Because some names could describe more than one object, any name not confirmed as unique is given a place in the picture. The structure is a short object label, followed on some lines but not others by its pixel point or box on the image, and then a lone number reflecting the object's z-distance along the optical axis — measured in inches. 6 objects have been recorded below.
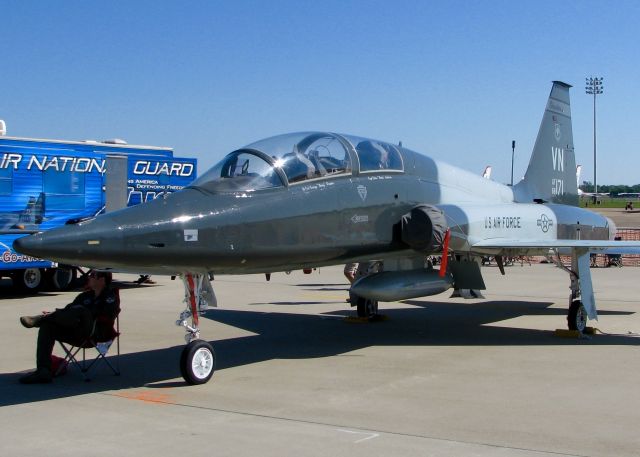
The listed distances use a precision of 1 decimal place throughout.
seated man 329.1
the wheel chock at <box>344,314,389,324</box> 541.0
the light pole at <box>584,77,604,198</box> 3531.0
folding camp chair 337.1
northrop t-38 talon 304.8
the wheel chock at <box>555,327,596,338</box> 464.8
